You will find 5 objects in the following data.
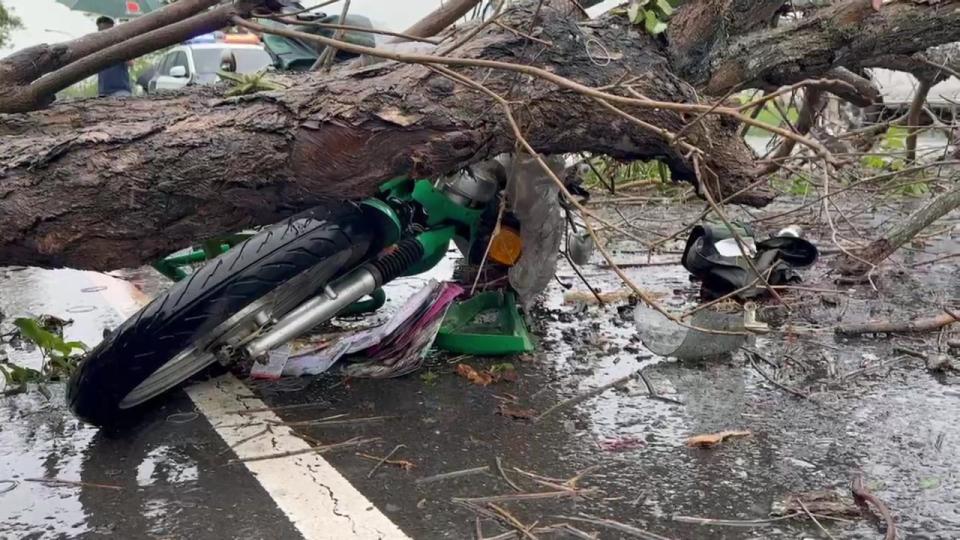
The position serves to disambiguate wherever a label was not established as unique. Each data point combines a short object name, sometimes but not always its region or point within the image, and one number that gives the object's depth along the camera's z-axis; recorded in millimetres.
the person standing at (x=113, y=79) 9617
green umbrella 12328
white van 12273
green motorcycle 2826
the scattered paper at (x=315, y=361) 3445
